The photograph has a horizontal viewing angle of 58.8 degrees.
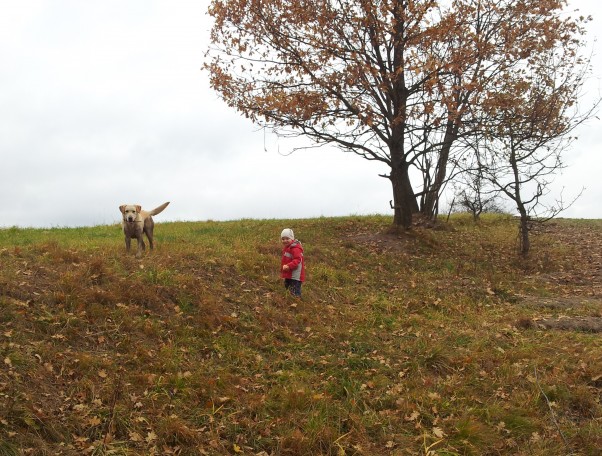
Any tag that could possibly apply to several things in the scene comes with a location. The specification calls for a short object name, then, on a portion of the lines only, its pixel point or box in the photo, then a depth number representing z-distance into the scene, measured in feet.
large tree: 48.08
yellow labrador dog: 36.55
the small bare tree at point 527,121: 50.60
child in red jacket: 35.19
